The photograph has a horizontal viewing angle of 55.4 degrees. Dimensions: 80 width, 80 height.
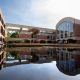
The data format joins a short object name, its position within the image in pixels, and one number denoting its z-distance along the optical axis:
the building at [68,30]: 21.19
